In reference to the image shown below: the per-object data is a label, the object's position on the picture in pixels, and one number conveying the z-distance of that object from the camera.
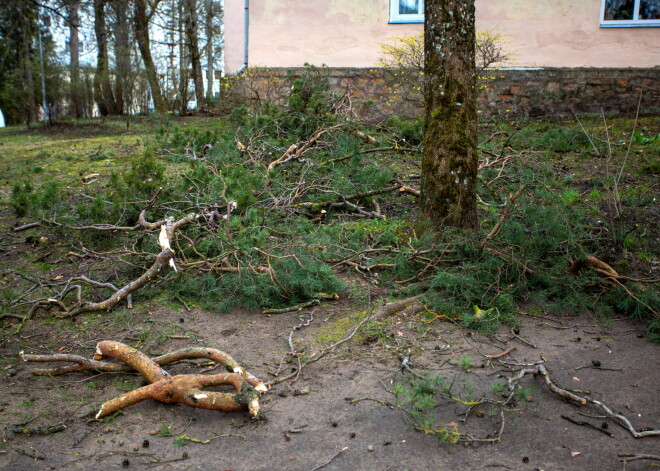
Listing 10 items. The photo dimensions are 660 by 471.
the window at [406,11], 11.67
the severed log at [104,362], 3.71
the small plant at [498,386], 3.23
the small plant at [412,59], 10.45
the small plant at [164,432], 3.11
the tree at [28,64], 19.52
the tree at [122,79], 16.67
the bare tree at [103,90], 16.74
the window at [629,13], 11.03
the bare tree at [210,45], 24.43
